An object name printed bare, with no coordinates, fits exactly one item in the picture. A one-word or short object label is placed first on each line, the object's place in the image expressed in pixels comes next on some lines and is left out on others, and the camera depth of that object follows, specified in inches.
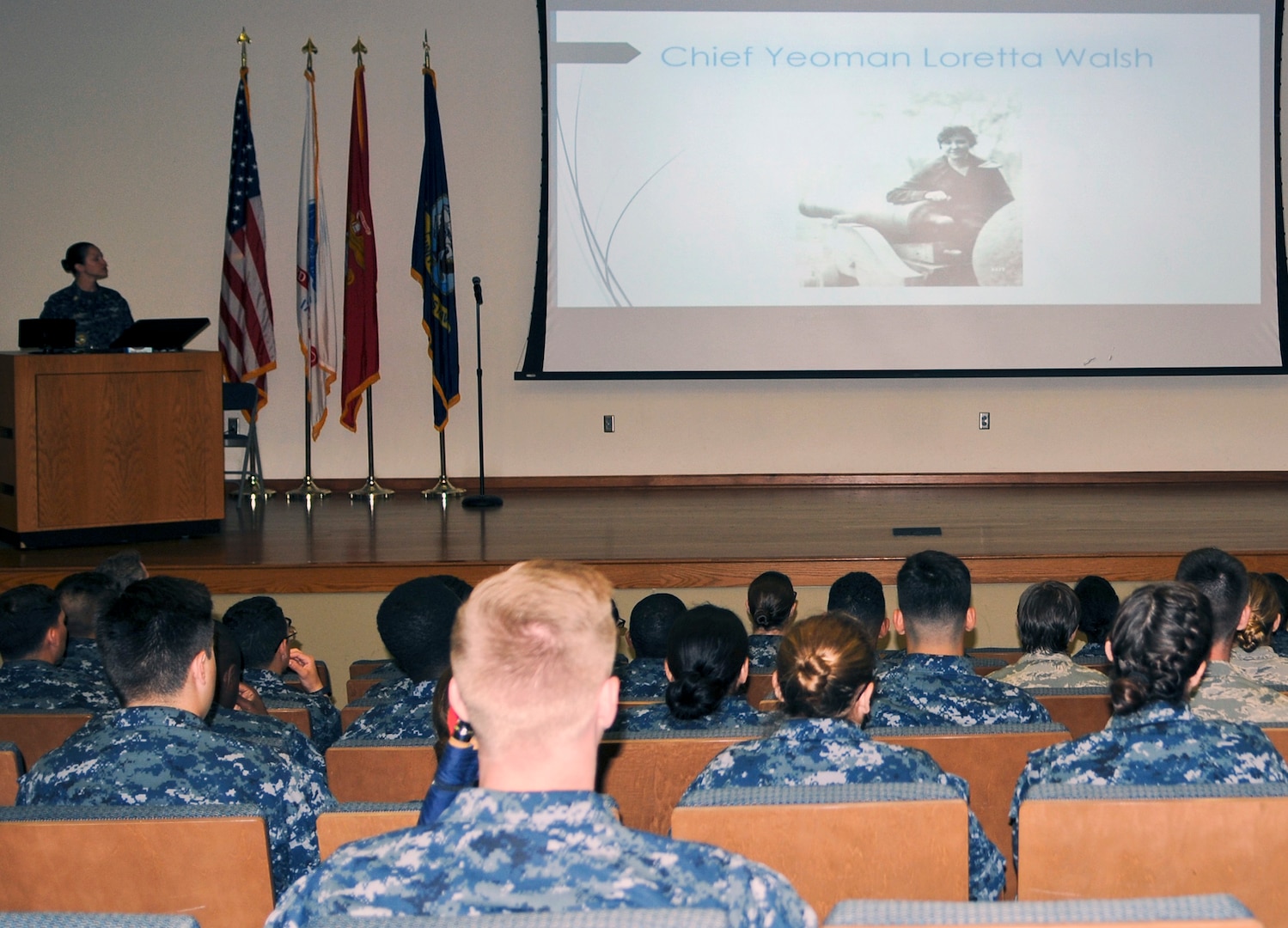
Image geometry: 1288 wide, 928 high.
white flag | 305.9
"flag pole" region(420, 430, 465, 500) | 309.3
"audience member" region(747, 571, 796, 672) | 153.6
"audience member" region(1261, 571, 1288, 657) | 143.2
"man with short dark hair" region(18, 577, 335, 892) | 84.4
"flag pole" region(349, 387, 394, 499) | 313.1
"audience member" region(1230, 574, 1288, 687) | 128.3
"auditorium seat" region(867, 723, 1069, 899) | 89.7
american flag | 301.9
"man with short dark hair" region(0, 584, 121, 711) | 126.0
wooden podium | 217.5
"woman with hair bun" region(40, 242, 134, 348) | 252.7
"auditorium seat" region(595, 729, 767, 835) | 91.4
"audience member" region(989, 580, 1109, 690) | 126.6
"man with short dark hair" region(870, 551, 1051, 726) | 108.1
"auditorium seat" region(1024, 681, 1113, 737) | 111.9
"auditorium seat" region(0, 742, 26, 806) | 86.9
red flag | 308.0
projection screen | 307.7
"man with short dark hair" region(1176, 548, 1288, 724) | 101.7
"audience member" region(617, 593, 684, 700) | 132.9
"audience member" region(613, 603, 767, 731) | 101.8
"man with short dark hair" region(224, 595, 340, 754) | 130.3
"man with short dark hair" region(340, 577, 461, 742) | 108.0
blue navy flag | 304.0
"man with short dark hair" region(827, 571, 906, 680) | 144.5
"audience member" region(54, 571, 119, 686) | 144.7
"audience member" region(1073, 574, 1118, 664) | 151.3
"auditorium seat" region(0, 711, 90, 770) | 108.4
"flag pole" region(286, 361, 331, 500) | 307.3
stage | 203.0
